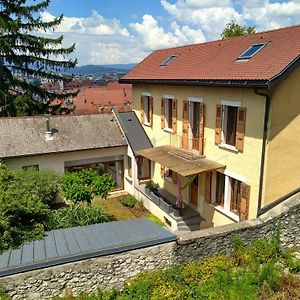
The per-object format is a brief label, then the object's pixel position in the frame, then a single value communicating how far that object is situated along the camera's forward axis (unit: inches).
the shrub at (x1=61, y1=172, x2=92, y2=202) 620.4
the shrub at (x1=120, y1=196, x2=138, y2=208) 783.2
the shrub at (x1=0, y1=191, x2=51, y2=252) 403.9
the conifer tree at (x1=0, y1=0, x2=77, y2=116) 980.6
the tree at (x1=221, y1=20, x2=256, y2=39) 1289.4
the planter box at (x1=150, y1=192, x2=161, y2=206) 723.7
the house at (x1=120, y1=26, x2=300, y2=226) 494.0
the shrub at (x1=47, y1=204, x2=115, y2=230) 537.3
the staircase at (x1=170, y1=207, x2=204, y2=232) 660.1
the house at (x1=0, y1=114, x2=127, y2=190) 749.3
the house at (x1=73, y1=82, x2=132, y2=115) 2090.1
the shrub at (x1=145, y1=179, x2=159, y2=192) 792.9
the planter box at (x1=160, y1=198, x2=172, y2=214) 684.4
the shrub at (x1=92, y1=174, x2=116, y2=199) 629.9
